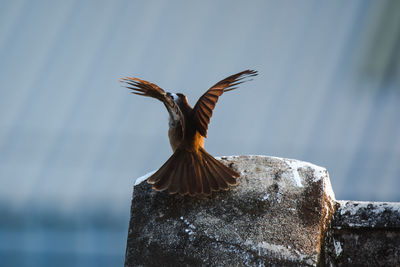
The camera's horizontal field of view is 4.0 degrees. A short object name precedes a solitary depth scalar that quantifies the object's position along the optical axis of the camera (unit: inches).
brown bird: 408.3
